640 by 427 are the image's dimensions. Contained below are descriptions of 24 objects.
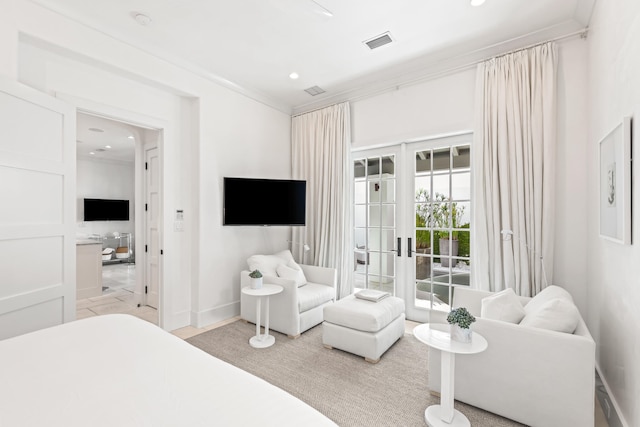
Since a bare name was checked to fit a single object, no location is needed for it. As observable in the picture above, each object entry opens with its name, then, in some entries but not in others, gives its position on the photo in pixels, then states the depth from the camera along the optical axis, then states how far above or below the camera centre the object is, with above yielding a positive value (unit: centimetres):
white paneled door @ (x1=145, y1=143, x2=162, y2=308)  417 -16
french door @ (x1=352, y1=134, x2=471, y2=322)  347 -9
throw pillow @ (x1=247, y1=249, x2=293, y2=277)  365 -63
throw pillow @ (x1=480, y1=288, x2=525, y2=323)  211 -69
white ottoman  269 -107
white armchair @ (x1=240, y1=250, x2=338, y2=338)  323 -95
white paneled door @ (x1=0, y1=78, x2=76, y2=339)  205 +1
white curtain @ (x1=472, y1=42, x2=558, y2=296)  277 +43
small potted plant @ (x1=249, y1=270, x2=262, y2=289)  315 -71
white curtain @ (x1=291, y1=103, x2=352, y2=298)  416 +38
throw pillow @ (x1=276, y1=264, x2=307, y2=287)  360 -74
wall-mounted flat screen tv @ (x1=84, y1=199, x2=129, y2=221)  761 +6
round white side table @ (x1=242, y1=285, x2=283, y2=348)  301 -114
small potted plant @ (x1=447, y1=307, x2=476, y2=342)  185 -69
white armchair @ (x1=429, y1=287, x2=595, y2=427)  171 -100
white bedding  92 -63
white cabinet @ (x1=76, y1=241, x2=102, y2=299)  464 -90
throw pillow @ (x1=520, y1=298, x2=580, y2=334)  186 -65
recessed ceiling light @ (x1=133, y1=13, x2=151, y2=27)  257 +169
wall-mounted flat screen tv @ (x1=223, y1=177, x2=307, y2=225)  372 +15
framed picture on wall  161 +18
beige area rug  199 -134
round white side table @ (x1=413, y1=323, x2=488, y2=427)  183 -102
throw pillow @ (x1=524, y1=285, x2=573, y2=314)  219 -63
